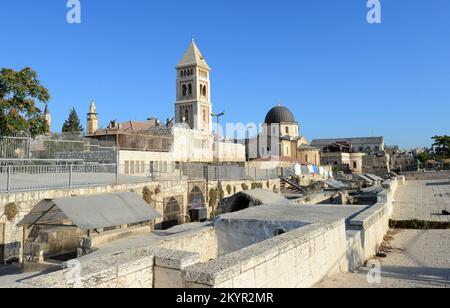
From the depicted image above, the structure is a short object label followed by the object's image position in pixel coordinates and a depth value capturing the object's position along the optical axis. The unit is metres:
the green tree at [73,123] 65.90
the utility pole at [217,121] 24.66
